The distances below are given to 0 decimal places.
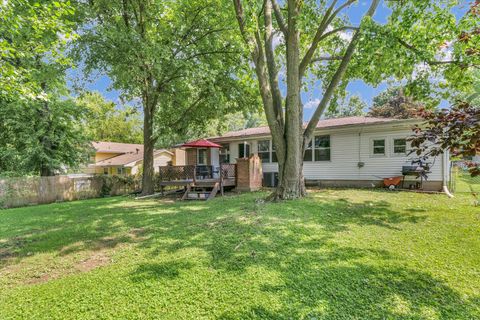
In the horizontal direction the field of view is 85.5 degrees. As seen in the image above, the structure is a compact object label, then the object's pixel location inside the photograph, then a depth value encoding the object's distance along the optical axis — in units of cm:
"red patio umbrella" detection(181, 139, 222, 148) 1313
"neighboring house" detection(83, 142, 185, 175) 2459
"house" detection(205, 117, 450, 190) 1119
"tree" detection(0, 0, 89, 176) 1030
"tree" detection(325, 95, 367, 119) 3566
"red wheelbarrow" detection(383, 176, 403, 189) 1095
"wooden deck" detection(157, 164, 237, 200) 1155
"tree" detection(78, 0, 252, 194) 842
